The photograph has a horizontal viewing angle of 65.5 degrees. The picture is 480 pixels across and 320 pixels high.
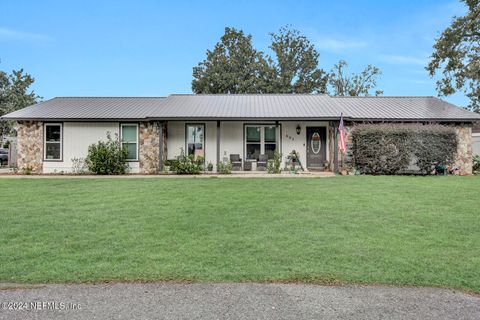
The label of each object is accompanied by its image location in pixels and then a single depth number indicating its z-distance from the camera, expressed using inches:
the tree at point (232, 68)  1520.7
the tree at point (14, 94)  1113.2
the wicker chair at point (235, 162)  687.7
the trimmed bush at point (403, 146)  586.6
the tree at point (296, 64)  1610.5
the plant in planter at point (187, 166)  617.3
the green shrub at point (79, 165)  660.7
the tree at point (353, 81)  1685.5
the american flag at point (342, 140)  595.2
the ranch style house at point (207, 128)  652.7
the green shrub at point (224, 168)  620.4
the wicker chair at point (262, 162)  683.4
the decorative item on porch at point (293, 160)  689.6
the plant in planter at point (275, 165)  634.8
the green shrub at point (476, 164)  693.9
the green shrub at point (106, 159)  630.5
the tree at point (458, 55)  928.9
